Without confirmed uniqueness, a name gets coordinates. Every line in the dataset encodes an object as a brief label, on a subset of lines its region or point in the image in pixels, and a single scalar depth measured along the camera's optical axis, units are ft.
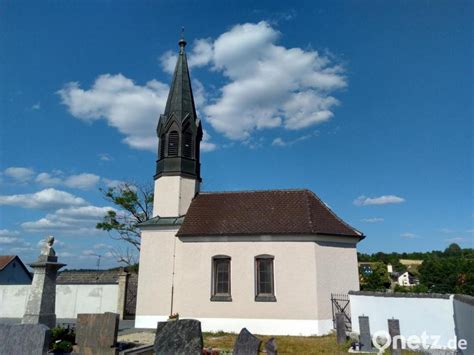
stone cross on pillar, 43.78
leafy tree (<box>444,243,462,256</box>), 386.44
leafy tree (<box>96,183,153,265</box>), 105.91
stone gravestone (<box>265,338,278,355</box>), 27.91
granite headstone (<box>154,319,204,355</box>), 25.85
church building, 57.21
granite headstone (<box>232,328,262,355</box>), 26.43
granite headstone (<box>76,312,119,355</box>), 31.07
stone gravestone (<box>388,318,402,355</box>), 38.45
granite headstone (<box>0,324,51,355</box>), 25.75
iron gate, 57.06
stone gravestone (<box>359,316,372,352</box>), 42.29
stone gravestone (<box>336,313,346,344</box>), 46.57
